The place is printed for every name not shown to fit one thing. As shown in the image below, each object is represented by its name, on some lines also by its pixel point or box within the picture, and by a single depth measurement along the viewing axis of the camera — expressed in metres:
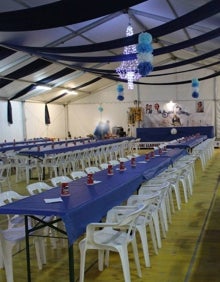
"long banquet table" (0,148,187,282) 2.94
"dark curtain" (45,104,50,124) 18.92
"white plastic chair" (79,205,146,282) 2.94
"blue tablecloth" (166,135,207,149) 9.58
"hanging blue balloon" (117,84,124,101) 14.76
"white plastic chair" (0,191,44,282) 3.16
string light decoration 10.07
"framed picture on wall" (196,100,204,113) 19.08
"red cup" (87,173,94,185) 4.27
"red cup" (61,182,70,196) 3.64
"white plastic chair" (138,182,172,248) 4.01
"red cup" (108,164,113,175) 5.07
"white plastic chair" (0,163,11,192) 7.26
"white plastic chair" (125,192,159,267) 3.52
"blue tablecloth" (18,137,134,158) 9.05
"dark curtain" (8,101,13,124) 15.77
